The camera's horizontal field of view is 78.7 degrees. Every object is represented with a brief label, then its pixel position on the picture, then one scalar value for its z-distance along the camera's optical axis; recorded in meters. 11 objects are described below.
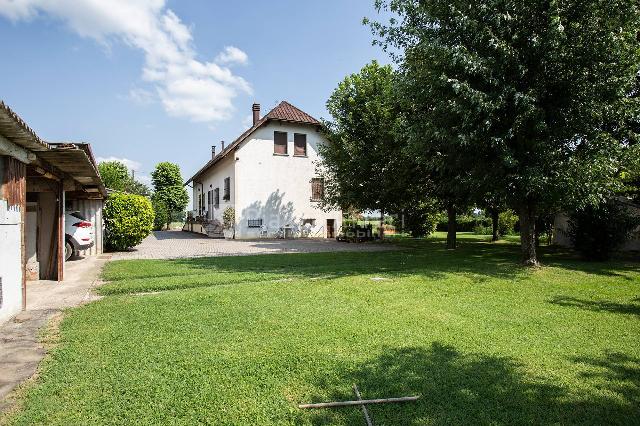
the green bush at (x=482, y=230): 32.81
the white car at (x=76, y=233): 12.12
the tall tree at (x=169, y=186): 47.66
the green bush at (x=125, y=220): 16.02
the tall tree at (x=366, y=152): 17.39
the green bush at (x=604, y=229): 12.77
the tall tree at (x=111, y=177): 35.06
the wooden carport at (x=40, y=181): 5.90
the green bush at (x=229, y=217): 24.44
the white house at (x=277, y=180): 24.62
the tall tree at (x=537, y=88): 9.41
